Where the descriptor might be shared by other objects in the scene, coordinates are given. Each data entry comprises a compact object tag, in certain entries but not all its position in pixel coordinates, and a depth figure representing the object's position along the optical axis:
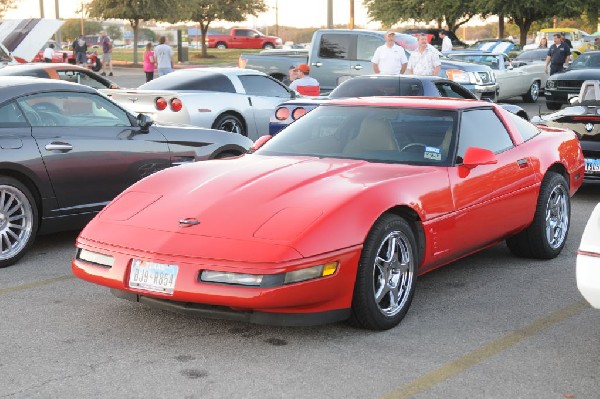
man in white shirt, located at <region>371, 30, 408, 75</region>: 17.53
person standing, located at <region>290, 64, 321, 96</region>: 15.84
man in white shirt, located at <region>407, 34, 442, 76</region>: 17.08
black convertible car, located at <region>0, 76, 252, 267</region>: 7.65
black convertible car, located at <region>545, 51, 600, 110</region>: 22.94
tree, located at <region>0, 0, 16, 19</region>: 65.62
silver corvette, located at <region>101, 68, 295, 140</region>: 13.81
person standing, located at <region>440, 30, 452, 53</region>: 30.53
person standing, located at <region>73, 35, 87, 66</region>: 37.03
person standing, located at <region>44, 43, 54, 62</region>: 35.38
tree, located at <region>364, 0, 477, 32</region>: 53.72
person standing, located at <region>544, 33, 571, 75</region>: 26.61
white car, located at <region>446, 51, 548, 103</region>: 25.30
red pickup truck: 73.06
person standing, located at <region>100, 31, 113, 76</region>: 40.47
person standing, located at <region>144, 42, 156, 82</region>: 27.58
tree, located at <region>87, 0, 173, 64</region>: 48.47
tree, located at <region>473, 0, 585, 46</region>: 49.59
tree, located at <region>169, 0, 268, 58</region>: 61.34
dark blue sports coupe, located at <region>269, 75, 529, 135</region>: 12.30
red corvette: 5.29
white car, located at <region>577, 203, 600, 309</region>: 4.91
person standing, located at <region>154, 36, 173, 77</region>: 24.11
